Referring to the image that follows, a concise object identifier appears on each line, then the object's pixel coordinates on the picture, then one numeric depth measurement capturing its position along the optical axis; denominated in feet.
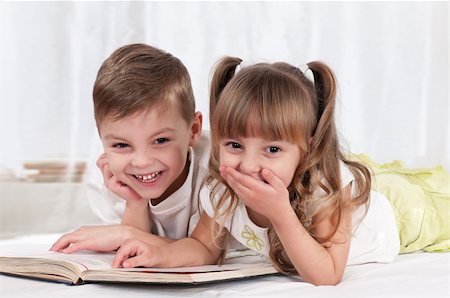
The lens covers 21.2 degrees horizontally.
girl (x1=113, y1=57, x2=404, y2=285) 4.53
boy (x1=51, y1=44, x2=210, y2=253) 4.94
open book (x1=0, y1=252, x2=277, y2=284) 4.39
